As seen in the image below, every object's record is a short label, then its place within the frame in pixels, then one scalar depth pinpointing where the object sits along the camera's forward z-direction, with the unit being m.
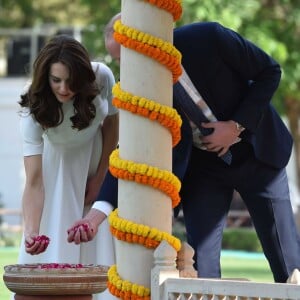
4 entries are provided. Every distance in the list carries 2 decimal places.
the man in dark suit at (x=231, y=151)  11.31
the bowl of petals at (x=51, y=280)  10.17
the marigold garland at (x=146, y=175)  9.62
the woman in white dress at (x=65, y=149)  11.78
